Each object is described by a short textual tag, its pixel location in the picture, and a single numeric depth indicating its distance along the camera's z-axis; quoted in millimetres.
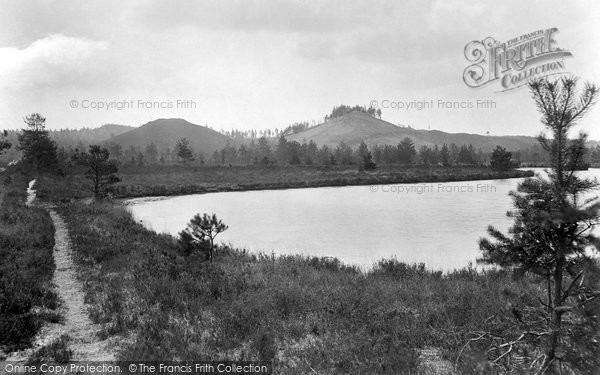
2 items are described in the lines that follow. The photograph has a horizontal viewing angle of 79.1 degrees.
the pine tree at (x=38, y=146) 64594
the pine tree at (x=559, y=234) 4508
